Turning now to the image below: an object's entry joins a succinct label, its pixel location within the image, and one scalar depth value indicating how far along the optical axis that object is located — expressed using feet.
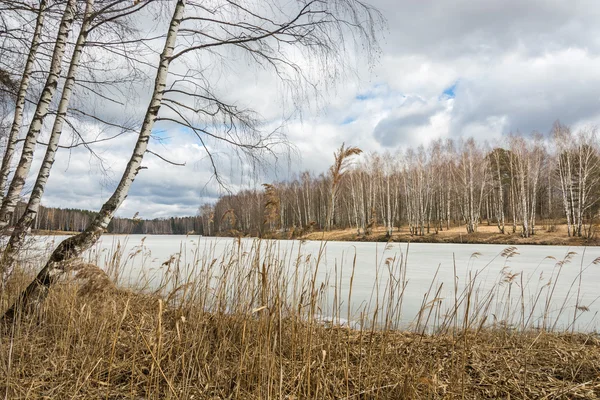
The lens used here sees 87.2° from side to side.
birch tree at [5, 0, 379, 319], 9.30
